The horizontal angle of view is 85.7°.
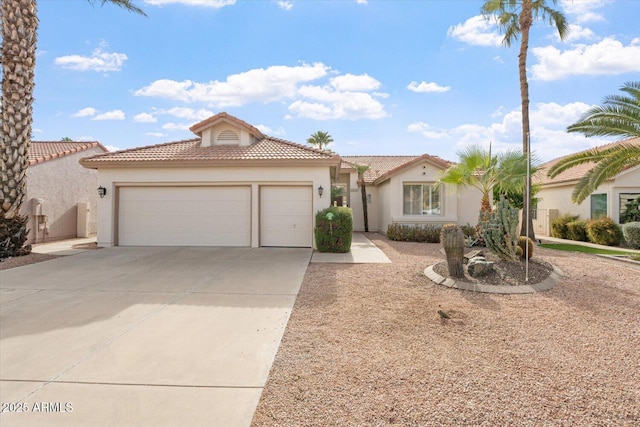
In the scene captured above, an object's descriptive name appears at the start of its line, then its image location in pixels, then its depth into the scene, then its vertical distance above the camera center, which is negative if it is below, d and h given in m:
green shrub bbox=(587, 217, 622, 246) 15.98 -0.70
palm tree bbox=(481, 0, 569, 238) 15.80 +9.04
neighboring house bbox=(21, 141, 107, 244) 15.50 +1.31
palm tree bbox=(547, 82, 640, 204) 11.46 +2.97
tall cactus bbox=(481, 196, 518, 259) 8.79 -0.38
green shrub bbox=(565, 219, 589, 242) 17.80 -0.68
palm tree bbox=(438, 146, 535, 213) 13.31 +1.86
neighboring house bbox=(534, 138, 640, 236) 17.02 +1.09
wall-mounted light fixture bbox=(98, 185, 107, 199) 13.78 +1.10
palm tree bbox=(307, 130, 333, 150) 33.69 +7.71
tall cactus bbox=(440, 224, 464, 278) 8.05 -0.80
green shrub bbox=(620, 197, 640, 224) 16.55 +0.23
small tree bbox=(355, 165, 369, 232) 21.43 +2.05
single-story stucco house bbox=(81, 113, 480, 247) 13.52 +0.92
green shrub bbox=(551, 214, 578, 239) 19.20 -0.45
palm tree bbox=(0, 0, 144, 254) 10.99 +3.87
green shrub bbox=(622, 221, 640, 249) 14.48 -0.73
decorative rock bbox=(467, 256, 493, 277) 8.00 -1.17
